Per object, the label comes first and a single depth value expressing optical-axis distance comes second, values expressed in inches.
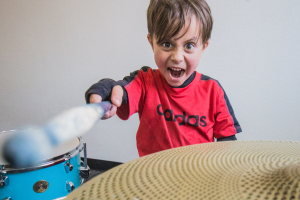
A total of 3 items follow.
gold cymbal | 7.9
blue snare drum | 26.0
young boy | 22.8
